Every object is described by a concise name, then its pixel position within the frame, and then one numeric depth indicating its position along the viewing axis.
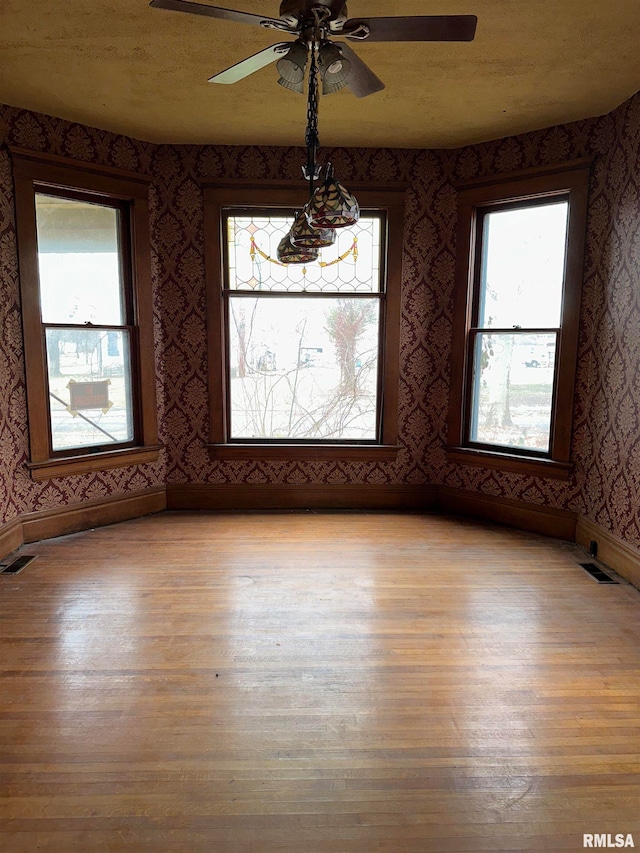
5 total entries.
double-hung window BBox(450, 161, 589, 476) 4.06
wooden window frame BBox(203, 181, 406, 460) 4.54
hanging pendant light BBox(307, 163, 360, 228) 2.23
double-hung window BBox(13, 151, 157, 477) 3.96
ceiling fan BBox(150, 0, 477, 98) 1.91
